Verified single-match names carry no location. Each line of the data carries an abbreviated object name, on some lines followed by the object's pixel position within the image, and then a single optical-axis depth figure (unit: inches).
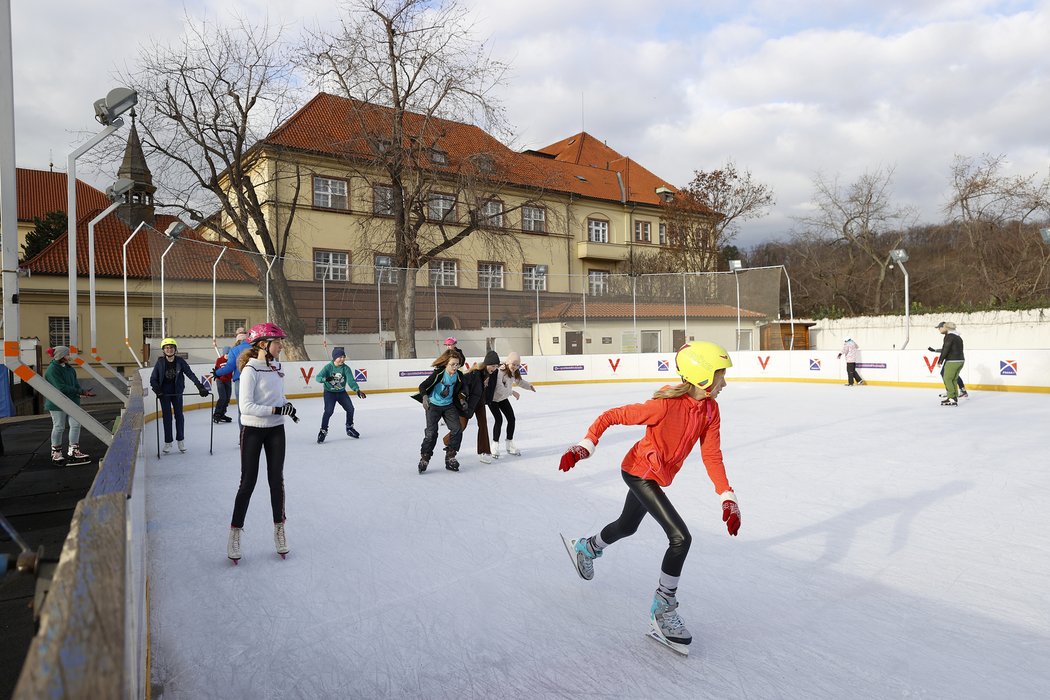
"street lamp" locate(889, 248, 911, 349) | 759.7
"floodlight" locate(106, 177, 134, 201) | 487.4
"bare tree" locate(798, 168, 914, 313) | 1430.9
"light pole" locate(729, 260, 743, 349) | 900.8
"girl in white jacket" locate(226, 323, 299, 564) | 176.4
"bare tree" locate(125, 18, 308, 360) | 867.4
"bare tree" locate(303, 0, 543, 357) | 836.0
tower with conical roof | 1421.0
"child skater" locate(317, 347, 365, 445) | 374.6
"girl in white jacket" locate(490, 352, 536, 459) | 322.7
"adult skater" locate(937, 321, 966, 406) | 514.9
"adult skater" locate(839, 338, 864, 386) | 702.5
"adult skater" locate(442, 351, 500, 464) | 303.6
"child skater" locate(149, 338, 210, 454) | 334.3
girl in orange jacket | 125.1
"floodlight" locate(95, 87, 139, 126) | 321.4
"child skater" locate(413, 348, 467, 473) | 286.7
